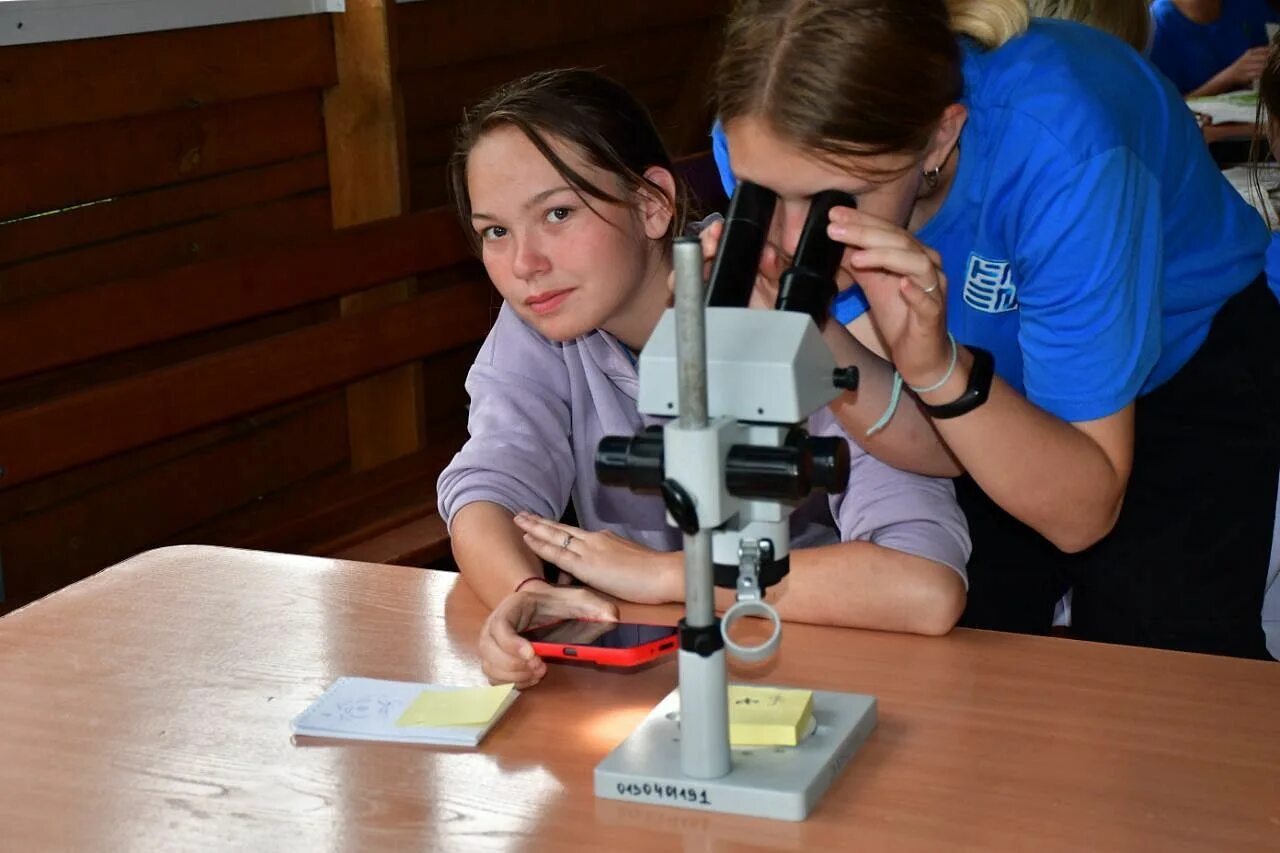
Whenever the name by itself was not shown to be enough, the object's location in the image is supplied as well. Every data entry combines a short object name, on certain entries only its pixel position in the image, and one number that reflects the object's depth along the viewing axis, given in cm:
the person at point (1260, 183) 244
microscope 167
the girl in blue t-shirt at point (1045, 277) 201
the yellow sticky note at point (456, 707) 188
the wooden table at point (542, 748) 173
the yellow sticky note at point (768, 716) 180
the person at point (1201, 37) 590
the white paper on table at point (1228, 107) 482
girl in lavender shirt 207
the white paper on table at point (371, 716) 187
